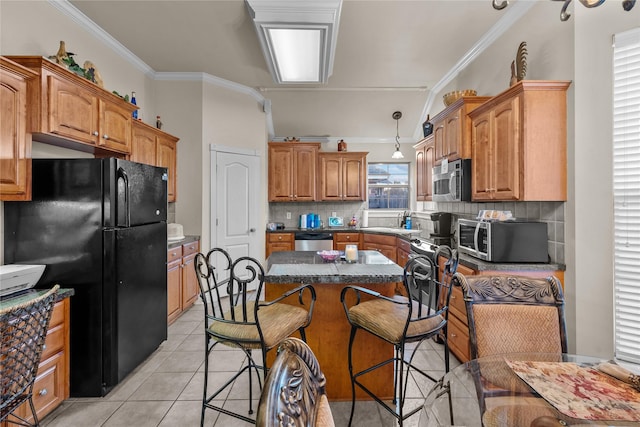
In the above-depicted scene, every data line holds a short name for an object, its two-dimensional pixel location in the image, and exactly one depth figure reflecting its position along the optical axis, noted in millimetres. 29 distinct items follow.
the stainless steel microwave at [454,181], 3055
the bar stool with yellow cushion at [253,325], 1621
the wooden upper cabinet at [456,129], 3043
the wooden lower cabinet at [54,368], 1847
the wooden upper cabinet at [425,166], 4065
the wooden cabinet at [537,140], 2254
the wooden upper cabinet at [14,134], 1811
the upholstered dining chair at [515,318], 1527
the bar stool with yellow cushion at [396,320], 1647
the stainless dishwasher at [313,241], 5301
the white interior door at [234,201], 4305
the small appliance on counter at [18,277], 1745
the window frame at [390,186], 6086
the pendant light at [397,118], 4926
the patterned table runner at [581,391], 977
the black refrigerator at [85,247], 2068
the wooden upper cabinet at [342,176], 5703
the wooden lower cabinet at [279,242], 5242
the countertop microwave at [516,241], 2354
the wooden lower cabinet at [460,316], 2270
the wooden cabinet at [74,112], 2016
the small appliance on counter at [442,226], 3820
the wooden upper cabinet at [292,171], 5539
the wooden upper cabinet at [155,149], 3236
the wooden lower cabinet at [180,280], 3344
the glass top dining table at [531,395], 996
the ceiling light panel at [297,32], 2611
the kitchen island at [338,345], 2107
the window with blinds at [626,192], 1989
